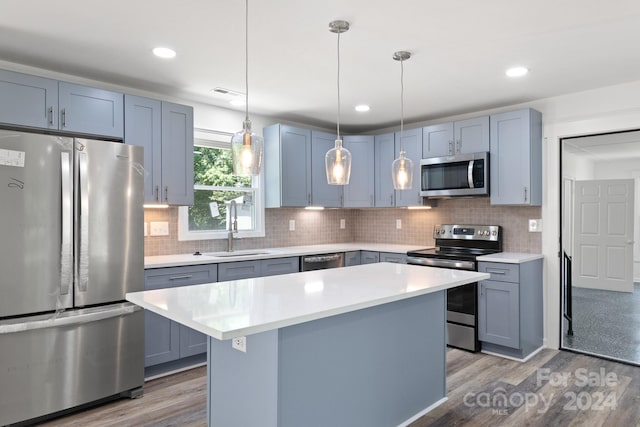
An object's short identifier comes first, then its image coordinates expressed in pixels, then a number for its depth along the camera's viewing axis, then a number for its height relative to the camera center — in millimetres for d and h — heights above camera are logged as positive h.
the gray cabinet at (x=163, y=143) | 3295 +602
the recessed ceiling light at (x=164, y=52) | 2776 +1116
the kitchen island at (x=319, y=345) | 1767 -641
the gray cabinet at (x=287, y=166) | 4465 +549
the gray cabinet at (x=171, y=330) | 3164 -885
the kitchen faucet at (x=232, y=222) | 4141 -61
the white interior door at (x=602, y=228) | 4020 -124
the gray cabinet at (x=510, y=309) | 3617 -837
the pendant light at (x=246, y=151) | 1999 +314
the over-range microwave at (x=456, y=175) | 4035 +408
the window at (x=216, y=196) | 4082 +207
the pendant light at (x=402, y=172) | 2614 +275
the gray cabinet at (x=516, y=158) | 3812 +542
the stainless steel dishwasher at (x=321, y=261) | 4213 -475
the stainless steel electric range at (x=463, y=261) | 3871 -440
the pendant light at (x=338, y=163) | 2344 +299
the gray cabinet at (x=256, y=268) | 3586 -477
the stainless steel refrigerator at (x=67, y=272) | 2438 -350
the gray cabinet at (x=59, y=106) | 2670 +765
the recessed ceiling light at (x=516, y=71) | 3161 +1115
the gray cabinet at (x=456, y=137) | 4094 +805
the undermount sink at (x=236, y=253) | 3949 -362
